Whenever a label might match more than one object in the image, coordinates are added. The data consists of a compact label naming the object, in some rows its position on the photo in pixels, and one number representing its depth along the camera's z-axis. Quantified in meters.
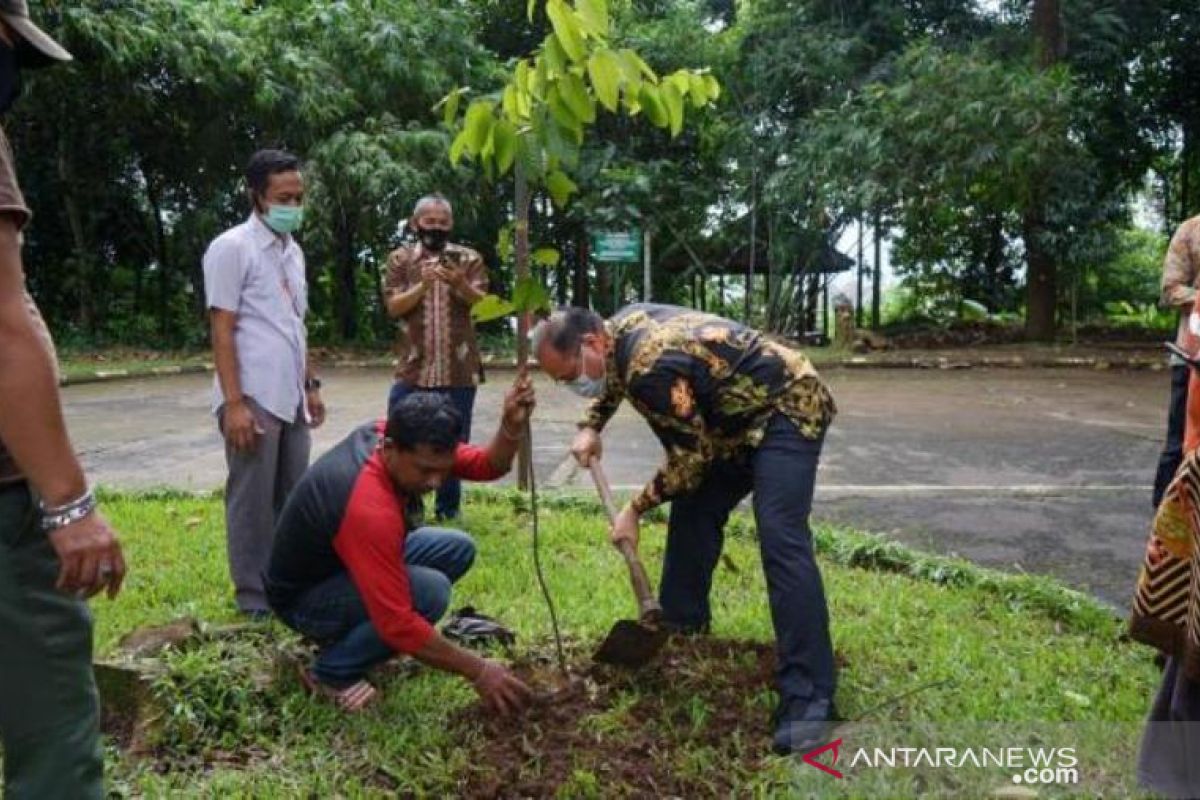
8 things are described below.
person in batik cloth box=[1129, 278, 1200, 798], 2.50
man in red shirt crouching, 3.02
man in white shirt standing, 4.16
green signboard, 14.95
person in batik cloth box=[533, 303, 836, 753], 3.30
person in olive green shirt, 1.89
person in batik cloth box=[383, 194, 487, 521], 5.61
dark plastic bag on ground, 3.98
